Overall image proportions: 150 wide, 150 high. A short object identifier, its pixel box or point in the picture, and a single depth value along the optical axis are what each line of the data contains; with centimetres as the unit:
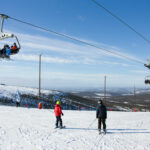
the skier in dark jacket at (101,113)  972
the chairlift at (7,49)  780
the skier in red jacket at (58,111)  1055
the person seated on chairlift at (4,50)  971
